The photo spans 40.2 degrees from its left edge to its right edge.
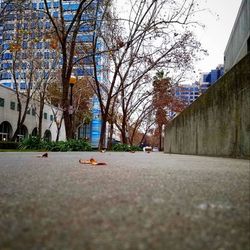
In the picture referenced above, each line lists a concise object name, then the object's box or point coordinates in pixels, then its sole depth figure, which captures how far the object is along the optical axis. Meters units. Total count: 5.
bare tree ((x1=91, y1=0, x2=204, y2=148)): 18.44
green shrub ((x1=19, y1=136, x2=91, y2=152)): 15.80
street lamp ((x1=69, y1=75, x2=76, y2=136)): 18.30
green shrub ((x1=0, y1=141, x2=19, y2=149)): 21.62
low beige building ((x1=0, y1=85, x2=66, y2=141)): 36.22
